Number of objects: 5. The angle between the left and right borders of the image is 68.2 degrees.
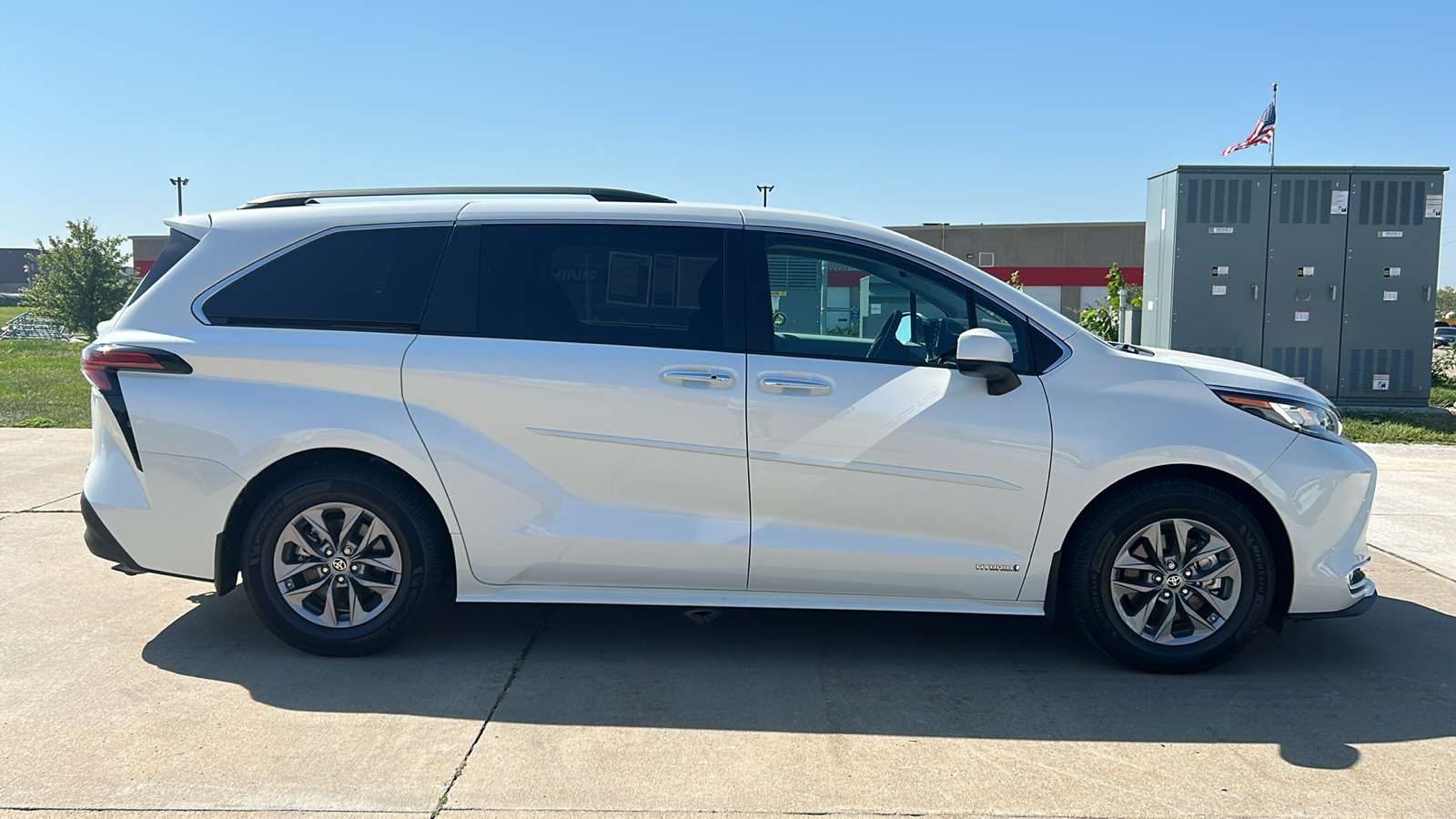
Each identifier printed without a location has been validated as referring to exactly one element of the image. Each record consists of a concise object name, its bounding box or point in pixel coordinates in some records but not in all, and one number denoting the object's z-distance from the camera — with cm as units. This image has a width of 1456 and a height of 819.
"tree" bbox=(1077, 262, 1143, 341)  1619
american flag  1648
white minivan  415
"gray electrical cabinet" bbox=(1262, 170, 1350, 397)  1225
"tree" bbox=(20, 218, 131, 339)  4153
